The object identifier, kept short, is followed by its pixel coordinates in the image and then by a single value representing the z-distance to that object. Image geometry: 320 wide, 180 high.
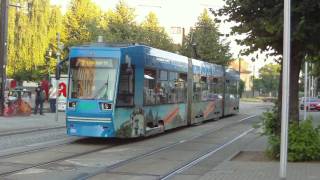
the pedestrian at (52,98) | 35.74
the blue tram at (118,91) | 19.03
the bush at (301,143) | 14.44
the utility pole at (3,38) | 33.16
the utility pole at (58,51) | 31.49
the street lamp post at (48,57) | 57.84
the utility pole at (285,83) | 9.61
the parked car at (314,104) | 63.50
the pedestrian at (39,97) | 33.22
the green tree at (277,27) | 13.82
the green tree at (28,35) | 63.56
